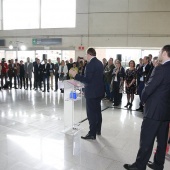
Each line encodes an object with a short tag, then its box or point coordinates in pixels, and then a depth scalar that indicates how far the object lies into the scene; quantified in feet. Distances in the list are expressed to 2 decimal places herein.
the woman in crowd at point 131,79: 19.08
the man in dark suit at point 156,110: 6.95
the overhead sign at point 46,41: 39.24
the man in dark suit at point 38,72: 29.73
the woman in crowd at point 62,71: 28.41
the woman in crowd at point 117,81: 20.65
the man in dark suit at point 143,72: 18.13
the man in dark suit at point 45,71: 29.43
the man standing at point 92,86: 10.94
